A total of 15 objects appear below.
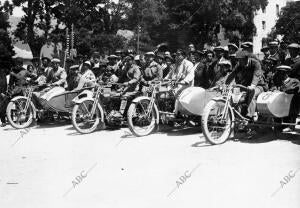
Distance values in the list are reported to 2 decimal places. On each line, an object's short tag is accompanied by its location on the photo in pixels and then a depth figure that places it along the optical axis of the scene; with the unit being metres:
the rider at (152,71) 11.49
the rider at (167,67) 13.04
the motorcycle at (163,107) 9.16
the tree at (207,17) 45.59
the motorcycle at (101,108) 9.87
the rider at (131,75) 10.35
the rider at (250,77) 8.47
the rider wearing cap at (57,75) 12.05
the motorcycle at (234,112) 7.96
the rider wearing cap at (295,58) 8.29
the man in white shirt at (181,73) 9.84
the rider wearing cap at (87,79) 11.33
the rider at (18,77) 12.50
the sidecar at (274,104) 7.93
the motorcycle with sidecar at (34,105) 11.09
